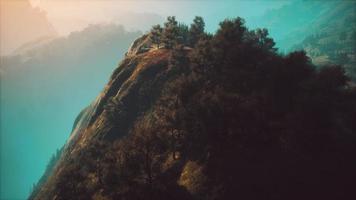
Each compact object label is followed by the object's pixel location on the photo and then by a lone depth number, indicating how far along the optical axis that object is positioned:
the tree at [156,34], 173.12
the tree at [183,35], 165.50
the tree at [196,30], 166.95
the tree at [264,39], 153.36
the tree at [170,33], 151.75
